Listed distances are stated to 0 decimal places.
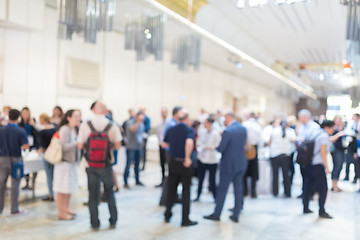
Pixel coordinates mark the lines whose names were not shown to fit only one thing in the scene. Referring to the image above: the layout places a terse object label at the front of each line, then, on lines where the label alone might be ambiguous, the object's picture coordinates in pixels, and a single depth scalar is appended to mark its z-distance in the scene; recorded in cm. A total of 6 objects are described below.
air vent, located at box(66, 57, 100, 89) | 870
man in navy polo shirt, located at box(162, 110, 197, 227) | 419
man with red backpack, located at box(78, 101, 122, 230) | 384
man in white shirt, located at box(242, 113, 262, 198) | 554
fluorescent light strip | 470
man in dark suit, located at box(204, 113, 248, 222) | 434
